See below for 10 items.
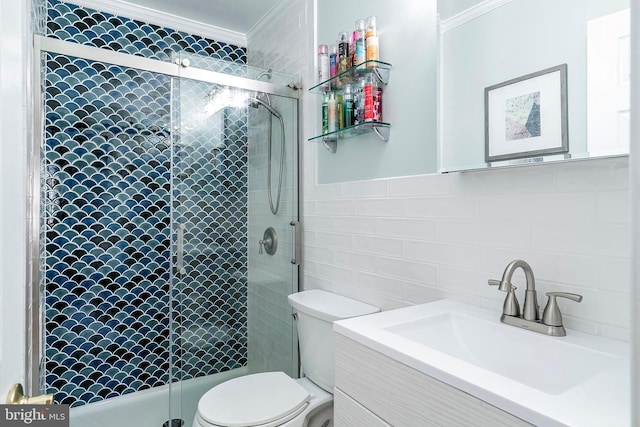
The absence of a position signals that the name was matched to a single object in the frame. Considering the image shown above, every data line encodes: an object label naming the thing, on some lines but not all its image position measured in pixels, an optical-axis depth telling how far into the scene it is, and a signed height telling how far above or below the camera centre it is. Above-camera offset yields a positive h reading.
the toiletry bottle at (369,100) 1.62 +0.48
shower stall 1.85 -0.09
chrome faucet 0.97 -0.26
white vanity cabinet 0.73 -0.42
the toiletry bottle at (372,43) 1.61 +0.72
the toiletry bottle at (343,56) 1.74 +0.72
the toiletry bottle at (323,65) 1.88 +0.74
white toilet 1.35 -0.70
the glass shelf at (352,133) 1.63 +0.37
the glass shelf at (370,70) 1.61 +0.62
